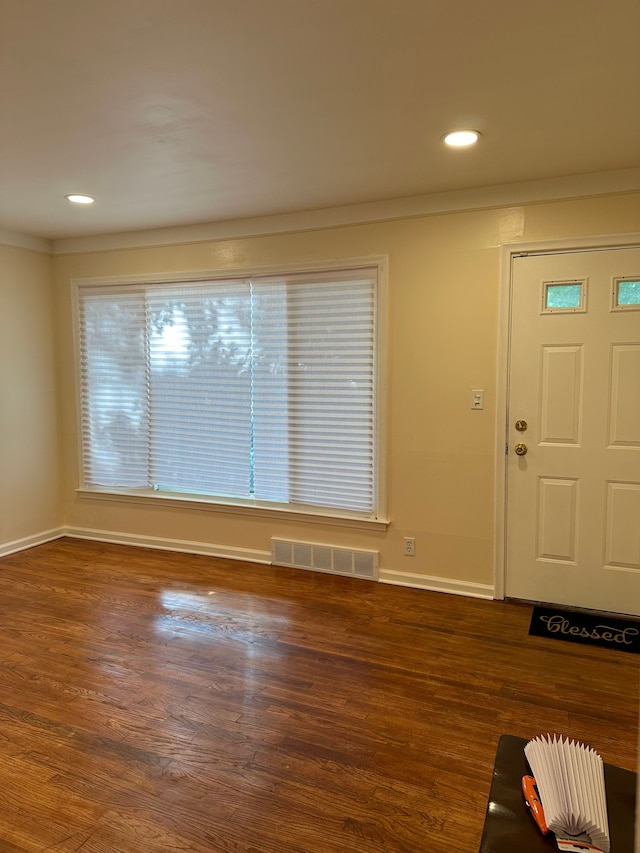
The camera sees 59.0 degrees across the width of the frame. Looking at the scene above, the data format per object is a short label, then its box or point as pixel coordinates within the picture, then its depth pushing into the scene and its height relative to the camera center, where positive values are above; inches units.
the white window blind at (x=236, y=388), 154.9 -1.6
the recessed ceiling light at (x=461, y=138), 101.1 +44.4
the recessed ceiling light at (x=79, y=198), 138.7 +45.8
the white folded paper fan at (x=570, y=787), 33.7 -26.3
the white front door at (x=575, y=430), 127.1 -11.3
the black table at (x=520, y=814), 33.7 -27.5
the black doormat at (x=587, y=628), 120.0 -54.8
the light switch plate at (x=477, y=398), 140.0 -4.0
